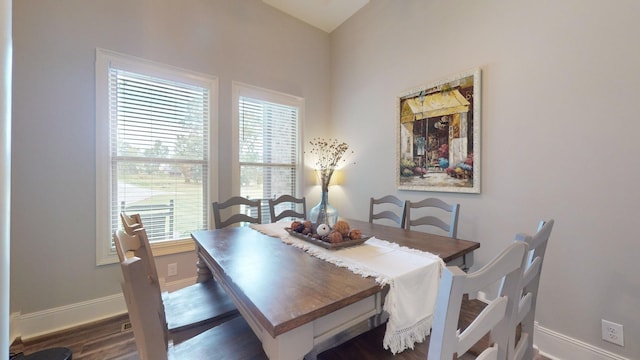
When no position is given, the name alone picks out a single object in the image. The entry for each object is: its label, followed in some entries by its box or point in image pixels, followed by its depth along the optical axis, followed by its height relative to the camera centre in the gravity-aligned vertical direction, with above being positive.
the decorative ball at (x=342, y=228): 1.46 -0.29
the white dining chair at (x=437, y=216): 1.82 -0.31
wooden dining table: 0.75 -0.40
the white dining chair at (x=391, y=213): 2.19 -0.32
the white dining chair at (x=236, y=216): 2.16 -0.32
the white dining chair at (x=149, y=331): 0.66 -0.43
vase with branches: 1.68 -0.23
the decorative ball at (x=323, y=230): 1.46 -0.30
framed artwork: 2.11 +0.40
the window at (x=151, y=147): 2.19 +0.29
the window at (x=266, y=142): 2.97 +0.45
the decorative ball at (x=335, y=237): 1.37 -0.33
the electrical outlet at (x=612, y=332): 1.48 -0.90
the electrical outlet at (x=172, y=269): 2.49 -0.92
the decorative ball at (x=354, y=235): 1.45 -0.33
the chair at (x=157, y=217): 2.36 -0.40
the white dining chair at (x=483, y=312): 0.56 -0.32
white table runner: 0.94 -0.41
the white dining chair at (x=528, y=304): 0.81 -0.46
